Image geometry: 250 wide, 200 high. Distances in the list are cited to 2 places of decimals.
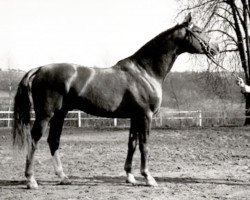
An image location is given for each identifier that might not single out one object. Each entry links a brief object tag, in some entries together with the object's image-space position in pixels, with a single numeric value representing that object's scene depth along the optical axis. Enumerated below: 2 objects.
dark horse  6.44
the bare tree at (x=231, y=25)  24.08
